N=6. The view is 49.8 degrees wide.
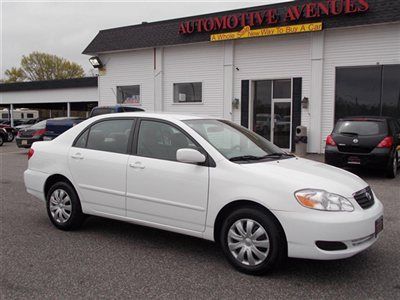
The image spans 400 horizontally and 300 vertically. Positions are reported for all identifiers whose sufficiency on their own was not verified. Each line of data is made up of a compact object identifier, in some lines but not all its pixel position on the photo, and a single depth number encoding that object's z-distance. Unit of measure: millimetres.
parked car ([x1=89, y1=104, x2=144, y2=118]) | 15492
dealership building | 15008
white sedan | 3938
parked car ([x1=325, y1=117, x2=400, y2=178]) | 10117
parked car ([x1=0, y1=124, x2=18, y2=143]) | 25375
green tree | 71125
